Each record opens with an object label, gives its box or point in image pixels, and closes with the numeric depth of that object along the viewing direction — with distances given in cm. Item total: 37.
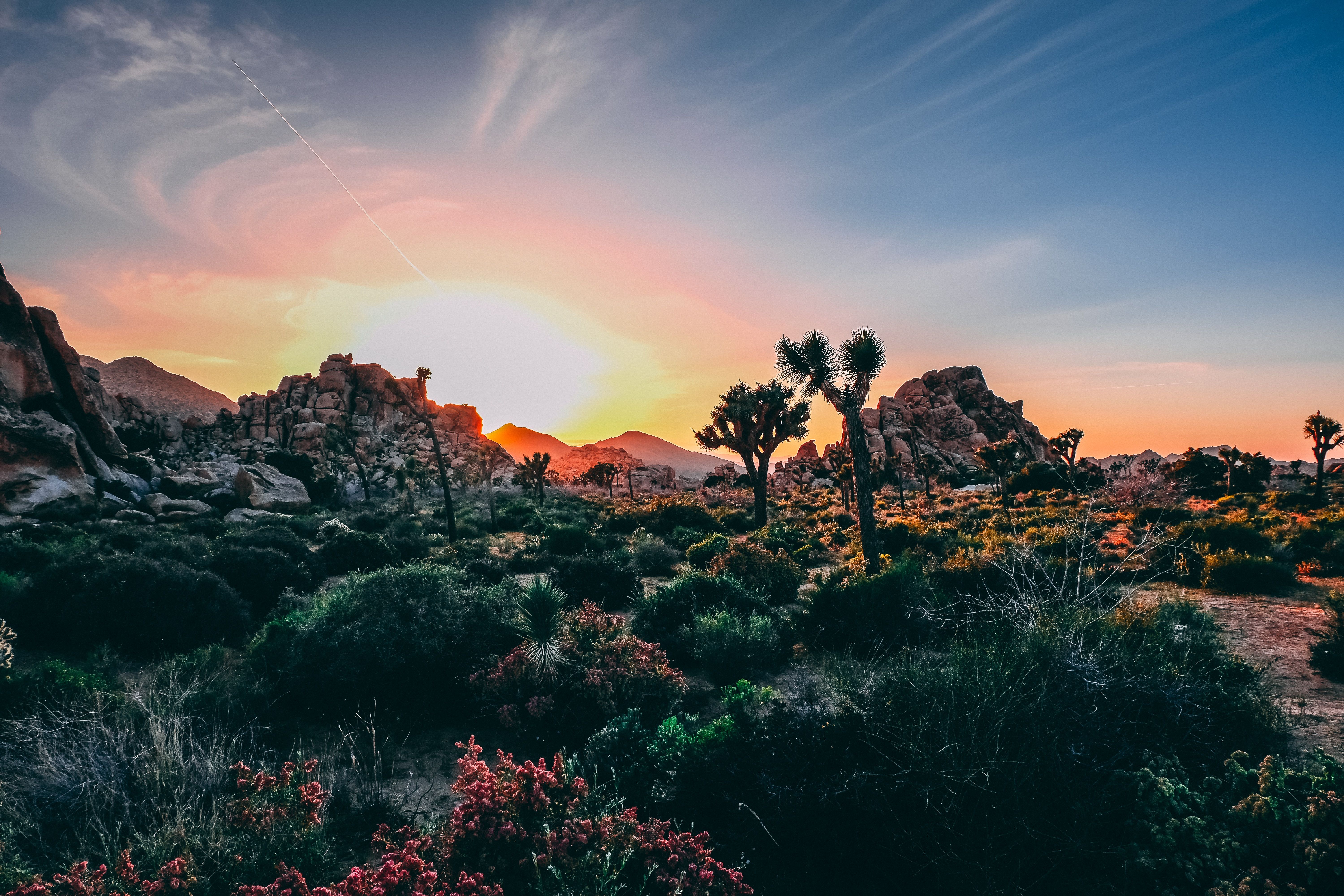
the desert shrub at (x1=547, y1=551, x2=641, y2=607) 1296
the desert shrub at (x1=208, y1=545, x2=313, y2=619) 1205
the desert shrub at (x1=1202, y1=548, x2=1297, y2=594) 1186
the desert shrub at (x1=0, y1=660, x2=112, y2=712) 618
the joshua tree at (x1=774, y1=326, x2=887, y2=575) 1677
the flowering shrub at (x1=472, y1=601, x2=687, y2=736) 688
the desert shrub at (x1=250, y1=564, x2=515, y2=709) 750
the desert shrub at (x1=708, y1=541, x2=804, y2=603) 1323
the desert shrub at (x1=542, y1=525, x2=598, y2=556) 1925
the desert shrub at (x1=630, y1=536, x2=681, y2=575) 1706
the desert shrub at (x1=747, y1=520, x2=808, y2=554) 2011
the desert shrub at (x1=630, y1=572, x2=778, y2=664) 974
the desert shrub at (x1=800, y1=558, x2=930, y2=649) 970
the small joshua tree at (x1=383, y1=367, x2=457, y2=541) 2659
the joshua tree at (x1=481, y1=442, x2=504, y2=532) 3897
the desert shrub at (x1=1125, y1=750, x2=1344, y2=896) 340
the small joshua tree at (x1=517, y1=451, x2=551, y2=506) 5097
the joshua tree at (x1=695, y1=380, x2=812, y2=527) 2980
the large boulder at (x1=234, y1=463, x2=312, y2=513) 3565
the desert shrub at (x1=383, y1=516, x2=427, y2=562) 2005
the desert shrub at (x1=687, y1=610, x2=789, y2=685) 866
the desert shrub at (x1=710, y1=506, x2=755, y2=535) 2808
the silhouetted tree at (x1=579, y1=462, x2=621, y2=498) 7238
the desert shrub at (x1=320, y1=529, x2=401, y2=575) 1606
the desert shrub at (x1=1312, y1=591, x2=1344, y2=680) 775
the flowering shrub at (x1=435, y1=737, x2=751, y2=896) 314
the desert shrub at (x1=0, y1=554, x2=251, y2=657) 880
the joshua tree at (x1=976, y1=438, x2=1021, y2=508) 3108
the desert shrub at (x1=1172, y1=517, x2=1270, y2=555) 1370
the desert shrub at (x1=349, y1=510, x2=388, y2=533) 2775
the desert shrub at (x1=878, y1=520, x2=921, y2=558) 1756
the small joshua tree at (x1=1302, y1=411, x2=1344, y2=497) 3169
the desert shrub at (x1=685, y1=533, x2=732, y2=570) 1706
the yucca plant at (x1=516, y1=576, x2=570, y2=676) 746
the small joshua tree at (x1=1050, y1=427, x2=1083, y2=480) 4097
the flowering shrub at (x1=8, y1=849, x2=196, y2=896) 296
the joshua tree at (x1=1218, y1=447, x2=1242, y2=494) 3388
